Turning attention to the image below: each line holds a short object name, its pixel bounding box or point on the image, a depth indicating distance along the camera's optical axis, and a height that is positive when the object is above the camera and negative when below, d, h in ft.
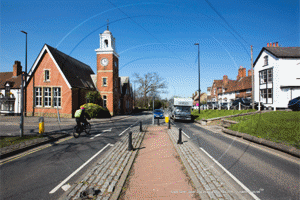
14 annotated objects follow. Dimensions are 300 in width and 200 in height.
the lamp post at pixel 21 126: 37.30 -5.68
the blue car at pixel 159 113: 108.31 -7.45
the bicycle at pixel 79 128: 25.96 -4.38
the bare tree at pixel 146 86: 178.38 +18.76
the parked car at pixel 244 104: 94.30 -1.06
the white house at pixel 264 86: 89.58 +10.80
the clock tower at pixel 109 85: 118.24 +12.96
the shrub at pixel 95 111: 88.43 -4.81
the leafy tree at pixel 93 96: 102.18 +3.69
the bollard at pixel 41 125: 36.97 -5.37
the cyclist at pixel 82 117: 22.46 -2.25
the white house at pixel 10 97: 108.47 +3.49
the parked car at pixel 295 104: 63.14 -0.68
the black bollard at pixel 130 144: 31.78 -8.39
